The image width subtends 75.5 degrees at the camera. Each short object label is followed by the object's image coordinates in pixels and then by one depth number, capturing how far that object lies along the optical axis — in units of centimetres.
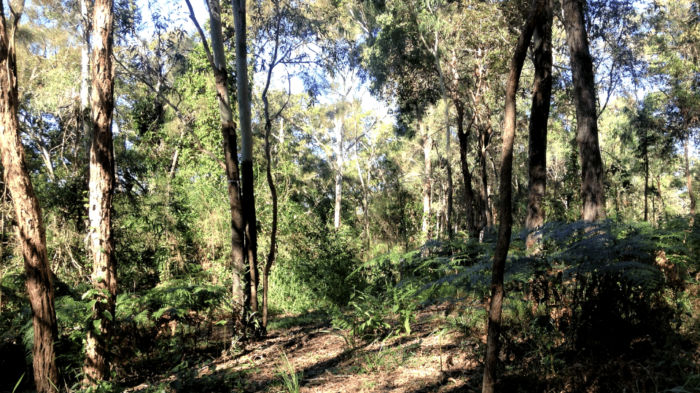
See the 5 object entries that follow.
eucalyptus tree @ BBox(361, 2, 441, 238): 1791
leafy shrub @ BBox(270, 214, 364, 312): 987
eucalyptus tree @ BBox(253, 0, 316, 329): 805
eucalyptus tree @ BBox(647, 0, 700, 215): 2023
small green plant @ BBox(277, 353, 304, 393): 364
